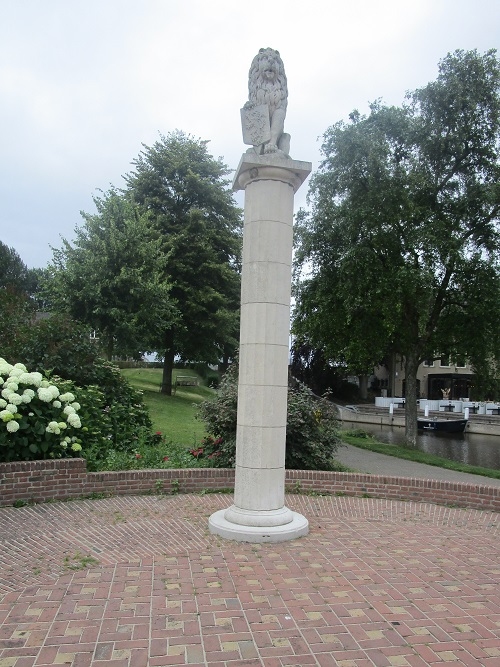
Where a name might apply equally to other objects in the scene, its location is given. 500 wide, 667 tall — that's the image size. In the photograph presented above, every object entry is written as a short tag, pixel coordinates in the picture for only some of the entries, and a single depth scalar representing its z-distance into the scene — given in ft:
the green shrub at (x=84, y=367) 36.60
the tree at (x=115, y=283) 77.10
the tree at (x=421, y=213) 61.87
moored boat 127.65
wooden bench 136.10
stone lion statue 22.68
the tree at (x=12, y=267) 205.05
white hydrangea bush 25.73
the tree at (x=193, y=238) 100.12
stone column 21.95
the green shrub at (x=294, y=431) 32.71
